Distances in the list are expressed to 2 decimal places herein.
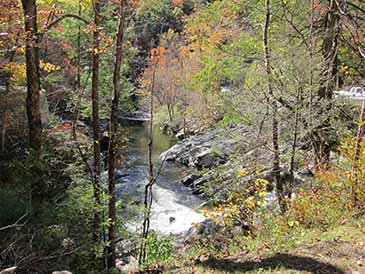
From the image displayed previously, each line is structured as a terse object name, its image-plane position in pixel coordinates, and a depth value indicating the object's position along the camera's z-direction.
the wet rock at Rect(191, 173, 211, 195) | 16.47
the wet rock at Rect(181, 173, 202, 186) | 18.18
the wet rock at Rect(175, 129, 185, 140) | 31.02
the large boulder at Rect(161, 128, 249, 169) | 20.30
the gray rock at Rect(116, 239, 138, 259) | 8.66
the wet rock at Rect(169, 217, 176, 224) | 13.84
